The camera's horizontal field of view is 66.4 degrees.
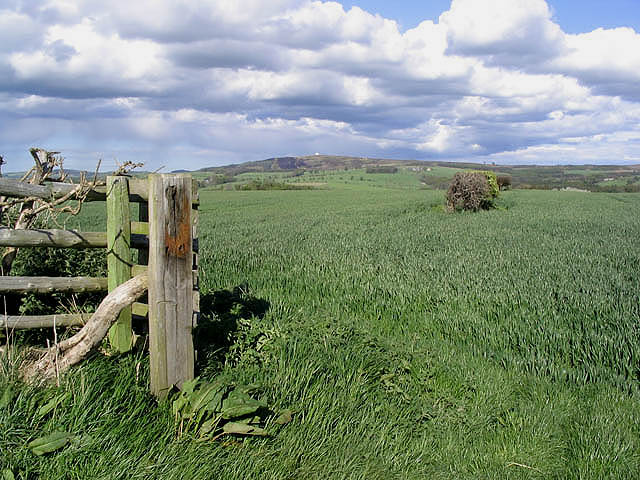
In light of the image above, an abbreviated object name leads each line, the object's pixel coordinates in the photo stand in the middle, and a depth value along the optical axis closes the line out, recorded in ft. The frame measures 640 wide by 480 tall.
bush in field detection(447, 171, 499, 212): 94.48
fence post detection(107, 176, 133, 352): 13.85
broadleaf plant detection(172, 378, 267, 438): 11.37
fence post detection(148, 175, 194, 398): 11.99
